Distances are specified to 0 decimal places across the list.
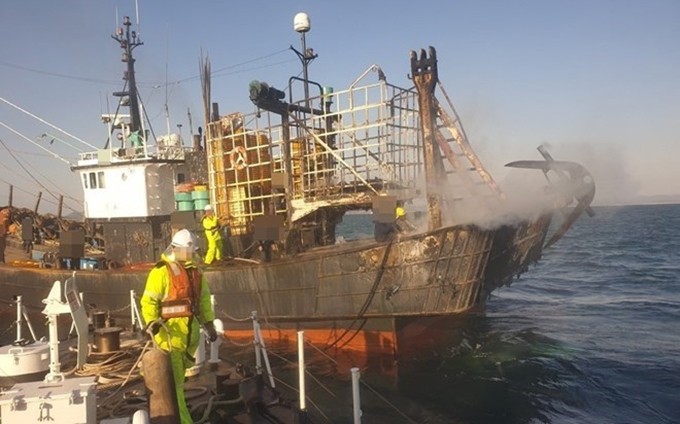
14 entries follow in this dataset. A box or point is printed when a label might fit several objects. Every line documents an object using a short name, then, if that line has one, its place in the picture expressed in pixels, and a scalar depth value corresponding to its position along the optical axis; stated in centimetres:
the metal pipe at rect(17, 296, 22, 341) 820
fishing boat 1001
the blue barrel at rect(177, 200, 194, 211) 1522
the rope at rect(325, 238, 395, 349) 1067
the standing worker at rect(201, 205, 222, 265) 1285
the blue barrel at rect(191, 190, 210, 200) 1501
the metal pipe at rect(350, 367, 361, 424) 528
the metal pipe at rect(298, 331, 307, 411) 561
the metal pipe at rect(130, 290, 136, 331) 938
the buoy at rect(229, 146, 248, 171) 1426
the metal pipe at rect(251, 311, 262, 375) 704
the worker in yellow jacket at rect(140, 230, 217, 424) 489
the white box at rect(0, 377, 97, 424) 446
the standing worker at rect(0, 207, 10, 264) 2044
